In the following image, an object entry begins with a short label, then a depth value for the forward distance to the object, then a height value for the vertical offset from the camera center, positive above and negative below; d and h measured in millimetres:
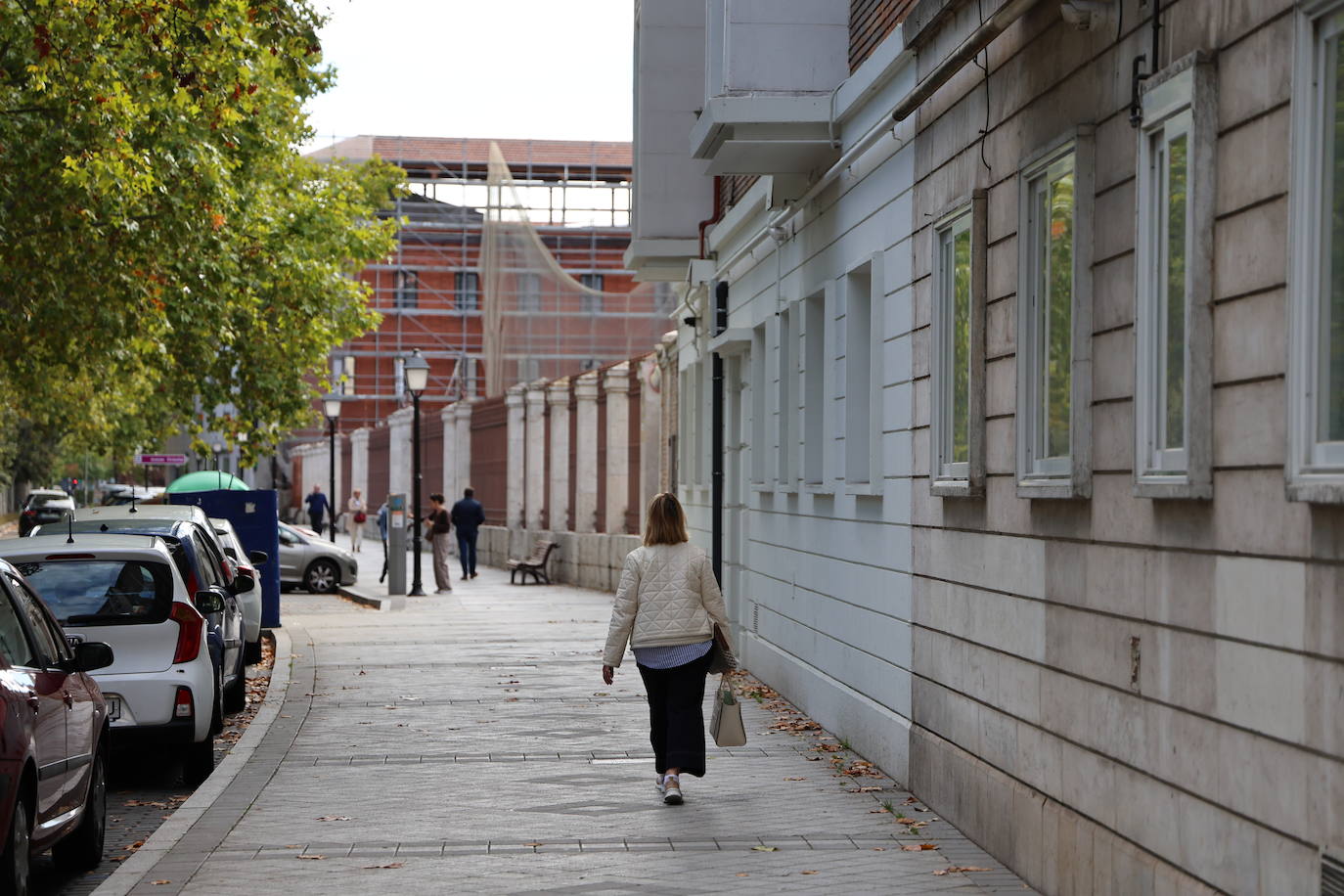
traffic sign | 58719 +640
